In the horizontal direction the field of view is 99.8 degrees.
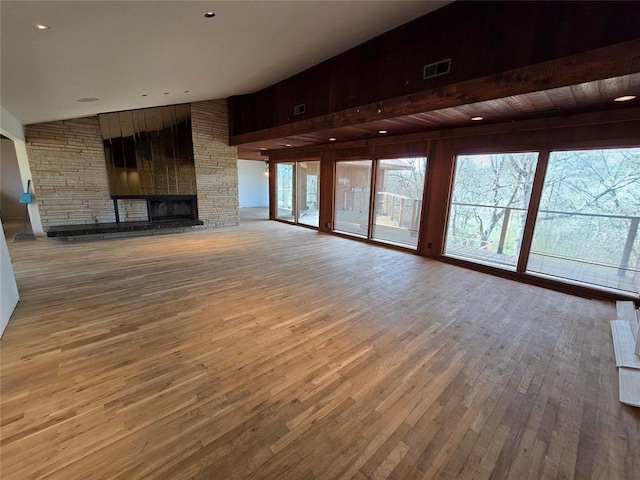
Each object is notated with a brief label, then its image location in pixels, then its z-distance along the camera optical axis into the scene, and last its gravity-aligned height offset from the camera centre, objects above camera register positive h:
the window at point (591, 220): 3.60 -0.50
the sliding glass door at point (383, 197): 5.91 -0.44
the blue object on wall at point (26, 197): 5.66 -0.59
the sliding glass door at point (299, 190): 8.50 -0.46
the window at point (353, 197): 6.72 -0.48
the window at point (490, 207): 4.46 -0.43
